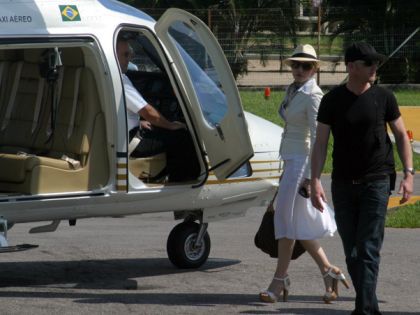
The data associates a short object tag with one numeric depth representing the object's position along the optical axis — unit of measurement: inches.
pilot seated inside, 692.1
